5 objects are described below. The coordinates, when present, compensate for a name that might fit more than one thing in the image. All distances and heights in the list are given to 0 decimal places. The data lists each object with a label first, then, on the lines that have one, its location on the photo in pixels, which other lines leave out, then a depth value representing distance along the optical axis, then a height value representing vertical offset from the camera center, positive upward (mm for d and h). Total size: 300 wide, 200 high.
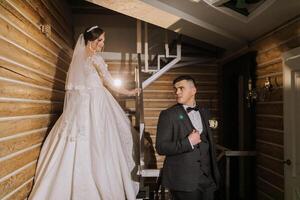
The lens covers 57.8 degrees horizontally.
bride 2539 -404
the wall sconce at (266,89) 3170 +177
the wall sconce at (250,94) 3504 +132
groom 2166 -368
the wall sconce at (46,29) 2840 +800
